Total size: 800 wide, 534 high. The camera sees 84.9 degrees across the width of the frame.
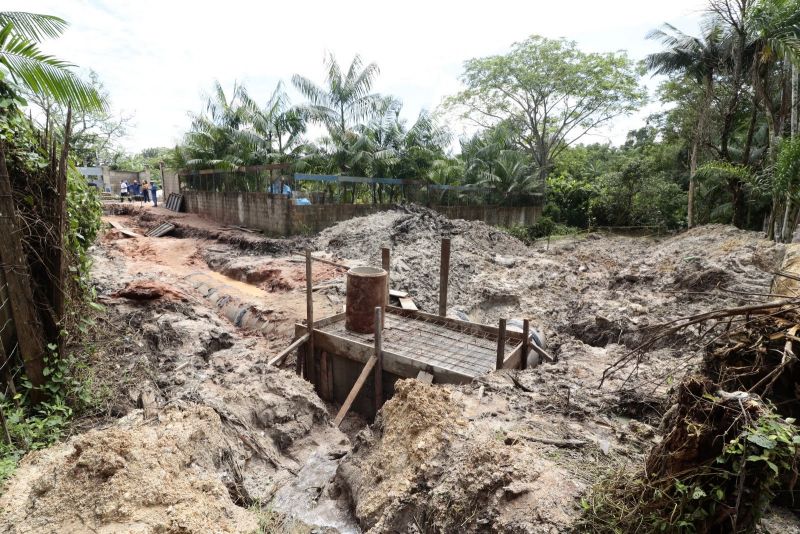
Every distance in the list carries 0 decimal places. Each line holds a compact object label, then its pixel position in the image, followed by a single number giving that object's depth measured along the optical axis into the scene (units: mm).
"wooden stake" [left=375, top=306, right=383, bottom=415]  6889
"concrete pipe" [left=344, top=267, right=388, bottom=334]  7645
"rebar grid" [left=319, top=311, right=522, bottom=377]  6930
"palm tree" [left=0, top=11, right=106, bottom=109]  5453
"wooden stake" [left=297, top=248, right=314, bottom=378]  7633
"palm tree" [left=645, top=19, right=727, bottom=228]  17297
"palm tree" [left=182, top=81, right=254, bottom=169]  21938
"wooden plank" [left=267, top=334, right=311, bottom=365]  7260
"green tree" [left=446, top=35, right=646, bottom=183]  23797
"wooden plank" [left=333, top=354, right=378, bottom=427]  6875
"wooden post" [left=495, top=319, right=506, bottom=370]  6398
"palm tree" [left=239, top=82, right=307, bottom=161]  21328
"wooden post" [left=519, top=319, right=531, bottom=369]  6875
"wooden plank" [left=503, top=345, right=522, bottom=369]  6695
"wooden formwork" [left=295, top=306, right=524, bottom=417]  6922
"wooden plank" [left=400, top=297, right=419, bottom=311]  9710
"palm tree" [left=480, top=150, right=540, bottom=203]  23562
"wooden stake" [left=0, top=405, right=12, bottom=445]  3504
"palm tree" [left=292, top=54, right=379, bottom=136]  20266
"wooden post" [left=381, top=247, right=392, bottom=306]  9273
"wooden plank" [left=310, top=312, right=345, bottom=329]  8164
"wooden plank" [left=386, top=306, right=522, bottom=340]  7840
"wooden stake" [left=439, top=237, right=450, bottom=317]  8766
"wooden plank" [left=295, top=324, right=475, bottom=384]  6527
